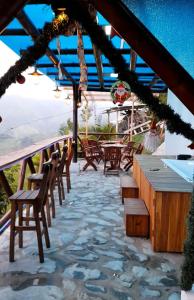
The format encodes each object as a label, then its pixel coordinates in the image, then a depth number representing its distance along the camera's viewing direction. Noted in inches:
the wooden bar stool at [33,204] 84.7
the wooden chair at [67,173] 172.2
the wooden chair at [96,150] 256.1
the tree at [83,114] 436.4
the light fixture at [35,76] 139.7
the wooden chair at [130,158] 240.3
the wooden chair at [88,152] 239.4
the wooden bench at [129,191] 142.2
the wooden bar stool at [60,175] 143.9
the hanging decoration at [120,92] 139.2
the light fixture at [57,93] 243.1
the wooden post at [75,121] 274.5
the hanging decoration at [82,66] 78.0
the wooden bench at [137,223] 104.7
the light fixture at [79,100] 281.2
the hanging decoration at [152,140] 170.0
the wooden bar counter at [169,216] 93.1
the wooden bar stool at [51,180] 110.7
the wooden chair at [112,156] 229.1
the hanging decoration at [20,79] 52.9
